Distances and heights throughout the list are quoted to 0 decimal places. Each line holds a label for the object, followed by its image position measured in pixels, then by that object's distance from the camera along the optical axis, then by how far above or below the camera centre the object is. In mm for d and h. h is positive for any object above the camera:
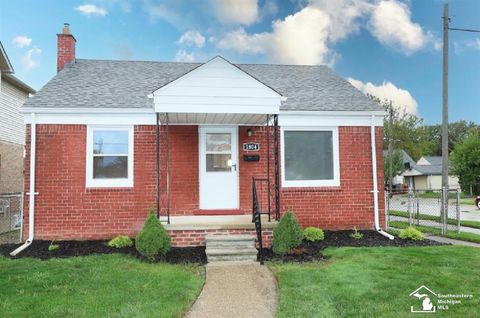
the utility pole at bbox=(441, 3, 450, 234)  13106 +2772
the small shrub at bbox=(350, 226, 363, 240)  8359 -1421
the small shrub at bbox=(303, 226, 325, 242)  8045 -1343
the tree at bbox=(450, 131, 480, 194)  26503 +974
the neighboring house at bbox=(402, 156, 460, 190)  48219 +194
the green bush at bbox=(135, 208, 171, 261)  6449 -1150
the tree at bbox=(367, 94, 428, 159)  45938 +6450
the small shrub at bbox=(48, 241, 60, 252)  7363 -1472
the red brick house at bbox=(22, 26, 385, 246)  7750 +550
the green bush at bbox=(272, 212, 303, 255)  6723 -1129
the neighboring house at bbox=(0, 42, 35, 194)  14195 +1844
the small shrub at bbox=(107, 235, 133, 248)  7549 -1393
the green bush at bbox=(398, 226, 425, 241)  8438 -1420
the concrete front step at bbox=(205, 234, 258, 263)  6723 -1410
